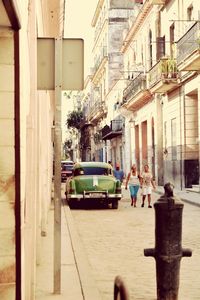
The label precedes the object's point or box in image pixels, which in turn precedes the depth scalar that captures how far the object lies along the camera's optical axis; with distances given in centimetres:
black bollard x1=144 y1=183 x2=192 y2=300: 483
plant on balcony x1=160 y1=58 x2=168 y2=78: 2759
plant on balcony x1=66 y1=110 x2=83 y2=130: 7712
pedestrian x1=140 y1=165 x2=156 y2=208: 1950
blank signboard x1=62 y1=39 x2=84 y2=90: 643
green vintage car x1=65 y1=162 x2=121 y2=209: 1931
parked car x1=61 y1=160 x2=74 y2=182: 4572
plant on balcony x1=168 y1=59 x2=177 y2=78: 2731
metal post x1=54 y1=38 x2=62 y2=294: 628
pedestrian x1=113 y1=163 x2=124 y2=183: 2449
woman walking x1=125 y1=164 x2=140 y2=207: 1990
